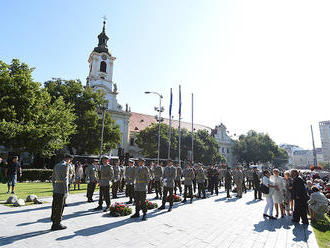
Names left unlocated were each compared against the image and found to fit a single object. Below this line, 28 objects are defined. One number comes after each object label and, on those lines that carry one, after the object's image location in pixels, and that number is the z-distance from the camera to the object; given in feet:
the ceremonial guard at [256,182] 47.03
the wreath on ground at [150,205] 33.12
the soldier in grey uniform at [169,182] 32.43
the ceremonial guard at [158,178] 44.42
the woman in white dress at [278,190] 29.86
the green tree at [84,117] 116.57
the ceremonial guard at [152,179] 48.42
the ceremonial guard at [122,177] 50.03
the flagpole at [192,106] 92.68
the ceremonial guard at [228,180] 49.40
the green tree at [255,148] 221.05
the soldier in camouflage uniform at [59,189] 21.09
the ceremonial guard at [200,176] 45.09
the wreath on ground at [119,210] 27.48
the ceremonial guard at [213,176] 54.90
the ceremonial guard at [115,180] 41.48
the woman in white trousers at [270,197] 28.73
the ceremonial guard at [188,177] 40.42
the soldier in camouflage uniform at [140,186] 27.10
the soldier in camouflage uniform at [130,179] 34.92
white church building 163.22
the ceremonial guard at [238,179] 49.14
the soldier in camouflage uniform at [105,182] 31.01
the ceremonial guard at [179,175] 47.62
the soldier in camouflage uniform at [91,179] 37.69
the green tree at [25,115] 69.67
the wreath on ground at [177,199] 41.05
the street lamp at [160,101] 82.26
